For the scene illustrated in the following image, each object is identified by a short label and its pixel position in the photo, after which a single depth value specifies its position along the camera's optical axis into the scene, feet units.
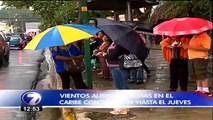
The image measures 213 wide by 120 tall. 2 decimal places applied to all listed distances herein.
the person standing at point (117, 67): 20.40
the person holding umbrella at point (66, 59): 21.47
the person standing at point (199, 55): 17.59
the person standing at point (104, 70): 36.19
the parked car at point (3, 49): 59.69
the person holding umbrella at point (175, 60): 23.86
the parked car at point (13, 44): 90.45
